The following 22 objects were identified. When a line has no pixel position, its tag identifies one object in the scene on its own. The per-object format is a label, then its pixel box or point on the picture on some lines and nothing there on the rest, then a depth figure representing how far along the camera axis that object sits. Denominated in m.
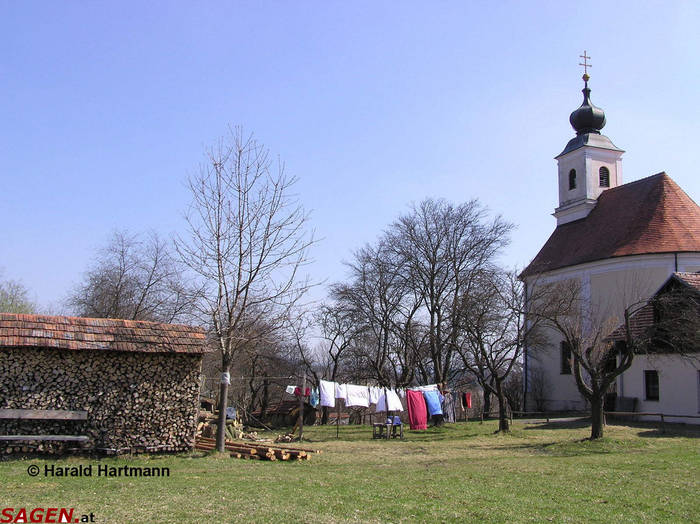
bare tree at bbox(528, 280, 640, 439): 19.34
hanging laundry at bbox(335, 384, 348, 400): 22.49
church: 27.33
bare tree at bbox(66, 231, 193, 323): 35.72
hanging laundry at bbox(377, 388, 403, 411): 23.26
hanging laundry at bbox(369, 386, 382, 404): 23.47
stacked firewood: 14.17
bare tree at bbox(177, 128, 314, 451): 16.02
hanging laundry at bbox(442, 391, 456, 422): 28.69
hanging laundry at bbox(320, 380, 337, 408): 21.72
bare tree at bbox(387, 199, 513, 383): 32.47
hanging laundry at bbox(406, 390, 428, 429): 23.55
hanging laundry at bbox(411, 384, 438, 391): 24.58
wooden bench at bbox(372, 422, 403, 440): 22.28
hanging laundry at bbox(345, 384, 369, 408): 22.70
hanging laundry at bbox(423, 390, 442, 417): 24.36
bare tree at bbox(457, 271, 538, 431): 24.14
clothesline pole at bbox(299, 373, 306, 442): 20.76
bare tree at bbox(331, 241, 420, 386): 34.38
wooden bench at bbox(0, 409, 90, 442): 13.77
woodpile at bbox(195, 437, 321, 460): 14.95
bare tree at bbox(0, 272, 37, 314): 39.87
